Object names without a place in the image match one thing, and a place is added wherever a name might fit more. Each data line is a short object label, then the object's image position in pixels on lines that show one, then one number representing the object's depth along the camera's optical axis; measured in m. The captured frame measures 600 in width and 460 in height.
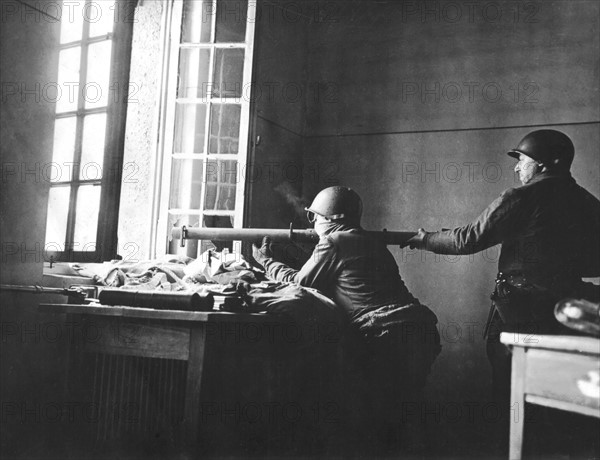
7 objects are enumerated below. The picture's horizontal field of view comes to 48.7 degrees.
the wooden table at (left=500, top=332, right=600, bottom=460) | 2.14
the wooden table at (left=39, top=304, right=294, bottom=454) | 3.28
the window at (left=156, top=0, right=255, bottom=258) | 5.33
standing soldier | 3.93
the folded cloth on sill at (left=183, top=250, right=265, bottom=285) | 4.58
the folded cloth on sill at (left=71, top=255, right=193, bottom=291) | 4.30
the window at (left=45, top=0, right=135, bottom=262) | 4.98
